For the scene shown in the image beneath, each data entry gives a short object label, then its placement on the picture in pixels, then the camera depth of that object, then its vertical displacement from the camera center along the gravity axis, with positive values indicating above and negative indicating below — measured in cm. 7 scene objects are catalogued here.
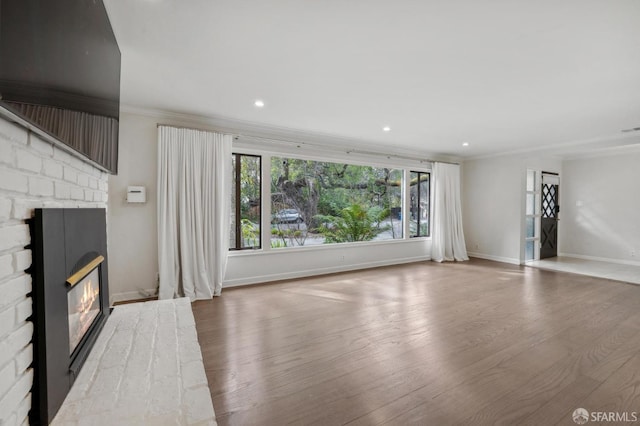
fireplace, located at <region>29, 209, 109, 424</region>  113 -44
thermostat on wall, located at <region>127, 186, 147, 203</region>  354 +16
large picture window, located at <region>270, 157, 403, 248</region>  555 +11
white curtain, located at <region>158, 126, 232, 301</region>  366 -4
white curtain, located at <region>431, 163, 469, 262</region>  643 -16
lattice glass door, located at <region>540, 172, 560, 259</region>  670 -11
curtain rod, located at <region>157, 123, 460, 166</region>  419 +107
